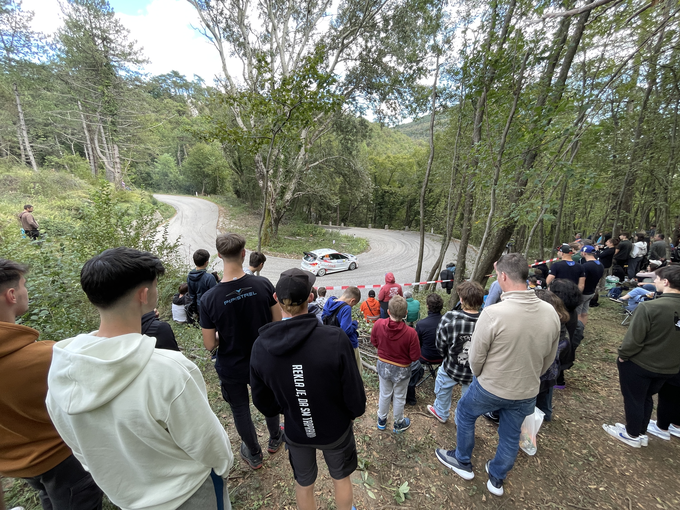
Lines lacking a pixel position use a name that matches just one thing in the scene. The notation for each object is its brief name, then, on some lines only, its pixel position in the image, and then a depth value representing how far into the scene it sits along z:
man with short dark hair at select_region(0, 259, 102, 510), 1.46
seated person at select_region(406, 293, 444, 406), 3.49
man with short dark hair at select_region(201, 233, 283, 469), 2.38
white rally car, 14.60
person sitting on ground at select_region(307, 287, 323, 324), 3.84
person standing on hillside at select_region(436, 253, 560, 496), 2.17
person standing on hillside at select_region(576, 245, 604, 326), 4.84
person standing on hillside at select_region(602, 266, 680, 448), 2.53
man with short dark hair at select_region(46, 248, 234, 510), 1.06
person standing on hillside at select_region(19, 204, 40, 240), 8.05
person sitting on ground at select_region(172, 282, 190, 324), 5.06
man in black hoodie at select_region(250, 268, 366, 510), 1.66
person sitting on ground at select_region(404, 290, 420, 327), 5.20
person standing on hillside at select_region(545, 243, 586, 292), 4.69
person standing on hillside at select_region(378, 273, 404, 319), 5.30
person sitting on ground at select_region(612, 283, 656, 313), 5.26
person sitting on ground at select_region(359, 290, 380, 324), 6.04
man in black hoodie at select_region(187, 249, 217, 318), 4.04
